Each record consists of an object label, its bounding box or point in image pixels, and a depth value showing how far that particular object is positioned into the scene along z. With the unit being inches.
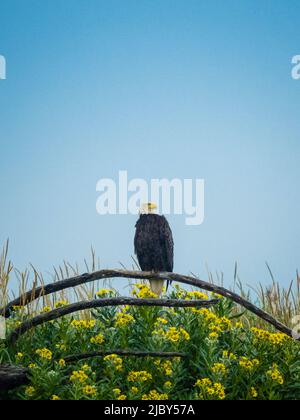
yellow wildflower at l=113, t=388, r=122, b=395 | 224.4
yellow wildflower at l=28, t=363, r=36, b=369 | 241.1
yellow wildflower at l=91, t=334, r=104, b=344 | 260.4
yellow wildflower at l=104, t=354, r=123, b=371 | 241.8
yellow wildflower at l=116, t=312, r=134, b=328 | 264.5
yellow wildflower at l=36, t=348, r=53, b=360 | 238.5
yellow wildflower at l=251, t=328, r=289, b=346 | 259.1
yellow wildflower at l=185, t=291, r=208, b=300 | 284.0
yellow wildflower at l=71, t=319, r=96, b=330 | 273.3
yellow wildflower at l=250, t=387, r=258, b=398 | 241.1
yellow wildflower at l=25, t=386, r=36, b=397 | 235.0
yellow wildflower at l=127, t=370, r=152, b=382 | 235.0
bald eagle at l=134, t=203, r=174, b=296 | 378.0
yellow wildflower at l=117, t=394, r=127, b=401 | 226.2
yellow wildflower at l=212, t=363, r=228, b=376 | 237.6
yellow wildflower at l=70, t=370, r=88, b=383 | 226.0
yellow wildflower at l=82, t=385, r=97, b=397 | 224.4
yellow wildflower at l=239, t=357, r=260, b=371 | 245.4
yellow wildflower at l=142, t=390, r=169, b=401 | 226.5
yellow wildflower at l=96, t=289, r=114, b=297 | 281.5
